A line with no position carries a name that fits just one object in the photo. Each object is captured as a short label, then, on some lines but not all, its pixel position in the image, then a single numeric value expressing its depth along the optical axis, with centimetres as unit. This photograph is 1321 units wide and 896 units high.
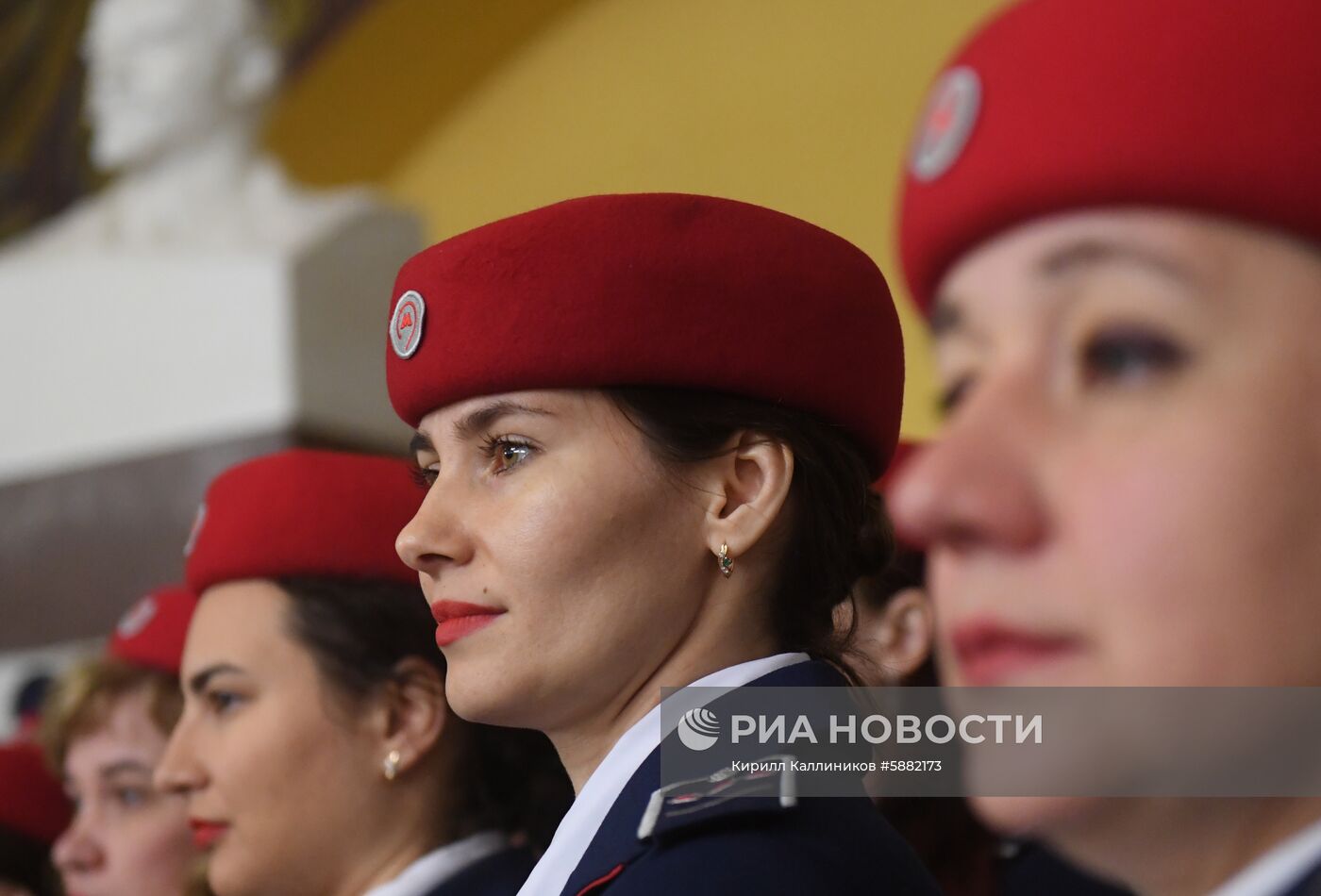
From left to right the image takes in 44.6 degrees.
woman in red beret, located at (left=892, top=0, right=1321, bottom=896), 65
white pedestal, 384
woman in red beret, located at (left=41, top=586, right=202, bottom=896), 250
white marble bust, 409
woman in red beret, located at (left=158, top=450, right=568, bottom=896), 188
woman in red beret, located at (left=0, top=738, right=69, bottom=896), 289
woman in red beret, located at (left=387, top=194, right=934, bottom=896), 131
